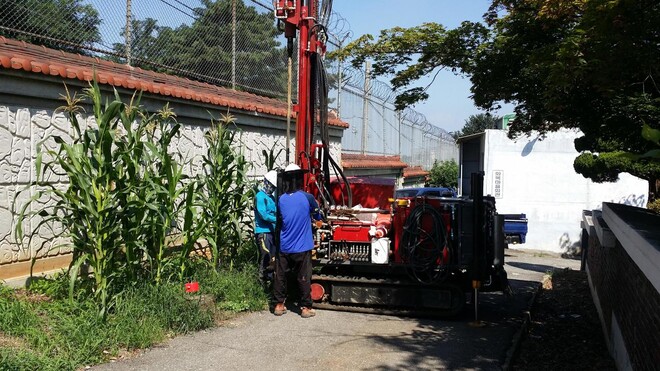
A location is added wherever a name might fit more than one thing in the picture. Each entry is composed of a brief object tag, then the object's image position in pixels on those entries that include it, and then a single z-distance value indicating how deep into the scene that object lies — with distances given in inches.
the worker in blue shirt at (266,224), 342.6
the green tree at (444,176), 1332.4
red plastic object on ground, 294.0
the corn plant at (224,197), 332.5
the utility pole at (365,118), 790.5
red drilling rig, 318.0
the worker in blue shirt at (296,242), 312.2
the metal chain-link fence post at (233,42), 488.4
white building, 925.2
